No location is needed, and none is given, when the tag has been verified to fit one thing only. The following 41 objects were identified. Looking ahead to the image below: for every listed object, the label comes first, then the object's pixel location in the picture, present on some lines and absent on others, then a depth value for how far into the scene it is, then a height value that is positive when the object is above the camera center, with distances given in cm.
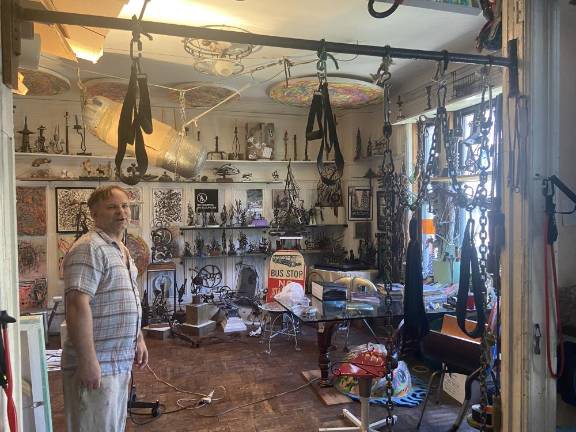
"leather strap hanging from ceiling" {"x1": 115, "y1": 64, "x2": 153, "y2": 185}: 132 +30
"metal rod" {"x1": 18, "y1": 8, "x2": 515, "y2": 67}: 122 +55
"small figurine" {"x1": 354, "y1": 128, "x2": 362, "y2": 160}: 621 +90
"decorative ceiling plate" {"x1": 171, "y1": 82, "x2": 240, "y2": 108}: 459 +137
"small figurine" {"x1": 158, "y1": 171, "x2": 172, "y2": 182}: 597 +48
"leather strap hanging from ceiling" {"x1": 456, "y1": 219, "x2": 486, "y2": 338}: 166 -30
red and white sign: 436 -64
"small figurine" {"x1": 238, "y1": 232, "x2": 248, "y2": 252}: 630 -49
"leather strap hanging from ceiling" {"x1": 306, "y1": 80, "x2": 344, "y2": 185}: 148 +31
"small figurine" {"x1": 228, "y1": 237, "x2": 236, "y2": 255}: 617 -55
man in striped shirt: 189 -56
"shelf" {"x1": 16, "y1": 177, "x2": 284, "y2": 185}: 551 +44
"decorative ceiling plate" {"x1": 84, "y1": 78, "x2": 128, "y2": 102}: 450 +138
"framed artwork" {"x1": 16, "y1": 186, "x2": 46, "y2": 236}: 552 +5
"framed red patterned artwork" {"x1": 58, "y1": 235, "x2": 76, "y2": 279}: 570 -44
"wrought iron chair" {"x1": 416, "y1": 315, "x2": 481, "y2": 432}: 278 -102
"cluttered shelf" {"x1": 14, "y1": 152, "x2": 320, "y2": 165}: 544 +75
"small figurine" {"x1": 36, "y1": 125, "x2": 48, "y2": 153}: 548 +93
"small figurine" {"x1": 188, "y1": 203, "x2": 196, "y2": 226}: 613 -8
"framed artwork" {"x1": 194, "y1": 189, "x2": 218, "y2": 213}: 624 +16
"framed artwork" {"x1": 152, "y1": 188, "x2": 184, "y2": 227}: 607 +8
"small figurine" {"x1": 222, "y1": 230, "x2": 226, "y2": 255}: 619 -47
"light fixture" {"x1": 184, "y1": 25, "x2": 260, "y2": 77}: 353 +139
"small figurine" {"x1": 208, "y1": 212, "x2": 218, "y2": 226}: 618 -13
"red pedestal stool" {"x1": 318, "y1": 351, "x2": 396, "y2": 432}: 279 -109
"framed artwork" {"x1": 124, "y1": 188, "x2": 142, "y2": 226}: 592 +11
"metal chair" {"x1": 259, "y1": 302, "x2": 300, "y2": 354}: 513 -153
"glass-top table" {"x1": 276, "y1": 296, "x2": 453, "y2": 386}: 326 -83
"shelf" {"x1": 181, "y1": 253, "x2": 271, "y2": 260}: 603 -66
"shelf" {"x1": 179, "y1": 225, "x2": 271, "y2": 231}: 610 -25
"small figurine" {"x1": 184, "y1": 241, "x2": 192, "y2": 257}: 600 -54
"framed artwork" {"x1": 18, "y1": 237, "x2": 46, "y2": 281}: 554 -58
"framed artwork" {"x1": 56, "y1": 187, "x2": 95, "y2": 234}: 567 +7
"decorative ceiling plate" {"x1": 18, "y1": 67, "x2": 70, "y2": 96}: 416 +140
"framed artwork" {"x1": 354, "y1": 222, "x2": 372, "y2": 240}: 629 -32
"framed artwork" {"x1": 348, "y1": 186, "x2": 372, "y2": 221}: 634 +9
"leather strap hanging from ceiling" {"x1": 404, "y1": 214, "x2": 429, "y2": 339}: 173 -34
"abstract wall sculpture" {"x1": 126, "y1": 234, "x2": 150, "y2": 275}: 586 -54
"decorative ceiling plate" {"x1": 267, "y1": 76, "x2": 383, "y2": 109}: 441 +133
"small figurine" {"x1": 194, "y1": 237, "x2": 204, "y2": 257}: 606 -52
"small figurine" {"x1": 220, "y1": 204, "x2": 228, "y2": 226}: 628 -8
